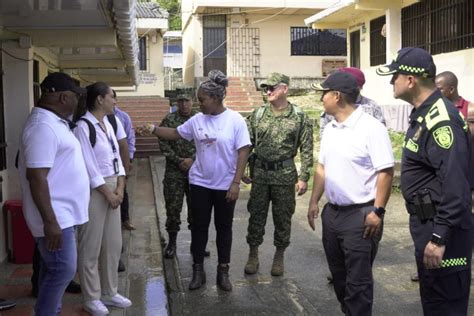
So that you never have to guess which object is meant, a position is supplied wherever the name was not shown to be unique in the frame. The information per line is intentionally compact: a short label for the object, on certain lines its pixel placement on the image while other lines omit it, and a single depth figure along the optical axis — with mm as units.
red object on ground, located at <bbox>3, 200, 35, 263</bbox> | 6043
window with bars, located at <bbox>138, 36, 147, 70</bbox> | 21891
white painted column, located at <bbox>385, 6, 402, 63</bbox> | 15203
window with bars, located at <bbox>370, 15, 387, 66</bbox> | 16412
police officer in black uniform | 3203
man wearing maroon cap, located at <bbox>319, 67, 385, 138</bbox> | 5500
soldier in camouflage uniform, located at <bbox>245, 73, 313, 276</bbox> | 5836
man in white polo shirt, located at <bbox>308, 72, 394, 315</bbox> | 3959
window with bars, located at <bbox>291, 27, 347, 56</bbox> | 23328
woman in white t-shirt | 5418
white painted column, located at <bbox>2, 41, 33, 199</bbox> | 6434
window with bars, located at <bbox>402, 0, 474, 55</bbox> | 11922
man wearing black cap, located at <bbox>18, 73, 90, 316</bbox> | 3580
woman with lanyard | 4477
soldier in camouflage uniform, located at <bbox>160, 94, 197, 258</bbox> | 6578
